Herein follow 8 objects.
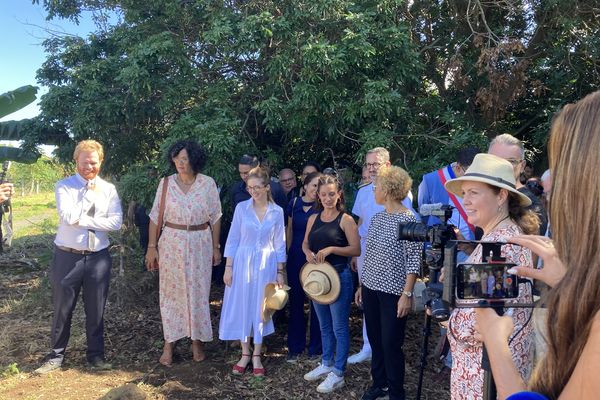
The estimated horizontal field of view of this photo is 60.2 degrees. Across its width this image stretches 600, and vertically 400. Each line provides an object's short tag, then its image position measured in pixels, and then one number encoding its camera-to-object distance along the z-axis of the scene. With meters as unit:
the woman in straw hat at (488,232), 2.34
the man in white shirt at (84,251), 4.91
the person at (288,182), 6.31
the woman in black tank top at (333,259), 4.64
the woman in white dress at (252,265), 5.02
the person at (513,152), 4.06
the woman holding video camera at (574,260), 0.97
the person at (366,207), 4.95
